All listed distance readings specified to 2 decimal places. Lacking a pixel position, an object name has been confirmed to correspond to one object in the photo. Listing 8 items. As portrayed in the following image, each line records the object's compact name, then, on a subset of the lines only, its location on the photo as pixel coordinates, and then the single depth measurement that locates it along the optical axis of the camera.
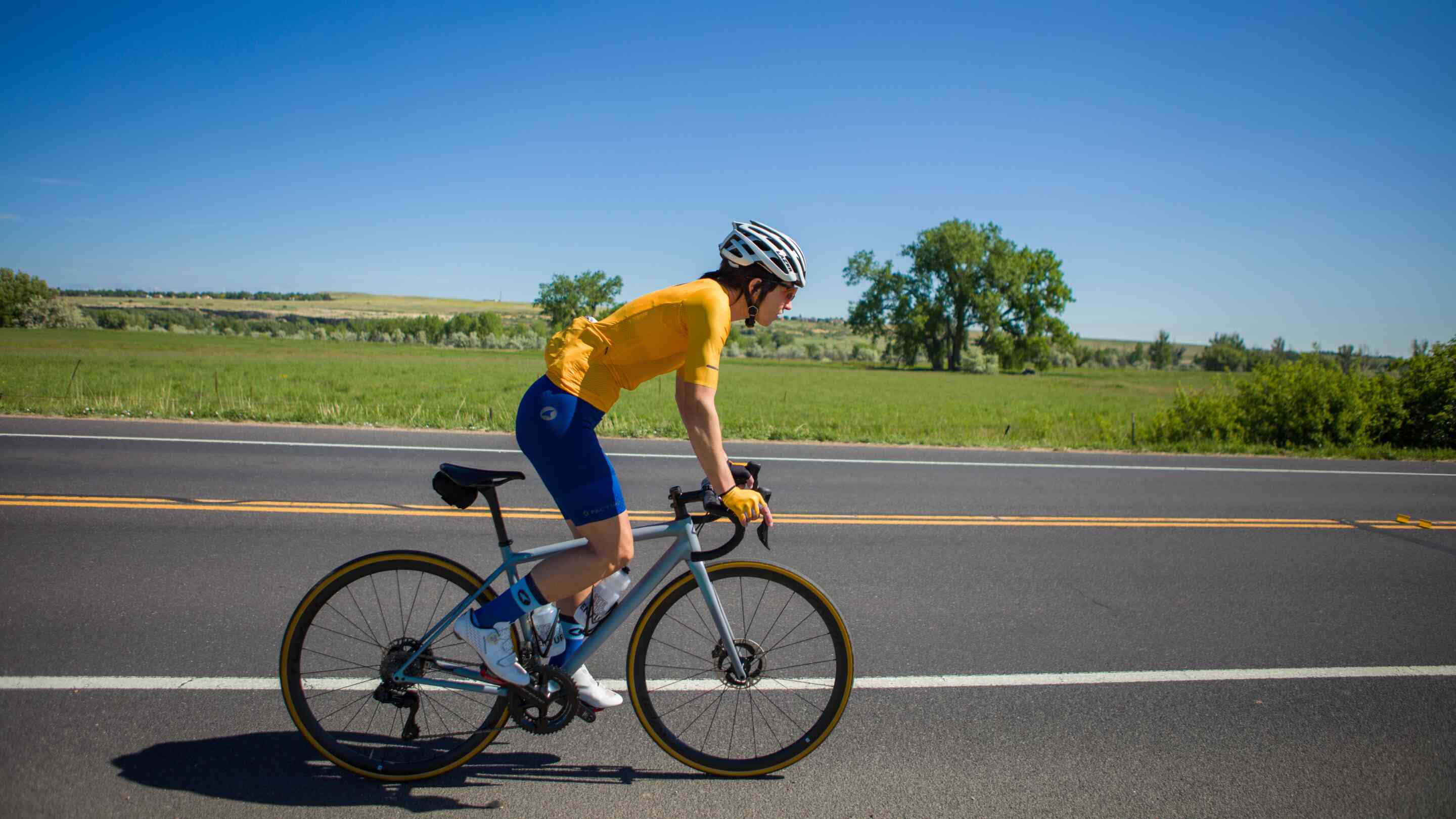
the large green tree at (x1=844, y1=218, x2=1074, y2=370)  75.56
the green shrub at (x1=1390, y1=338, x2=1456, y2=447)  14.88
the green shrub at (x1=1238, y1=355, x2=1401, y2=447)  14.73
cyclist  2.58
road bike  2.79
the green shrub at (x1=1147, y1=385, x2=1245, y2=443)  15.12
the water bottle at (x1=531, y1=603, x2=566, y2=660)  2.80
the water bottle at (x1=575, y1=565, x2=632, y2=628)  2.90
